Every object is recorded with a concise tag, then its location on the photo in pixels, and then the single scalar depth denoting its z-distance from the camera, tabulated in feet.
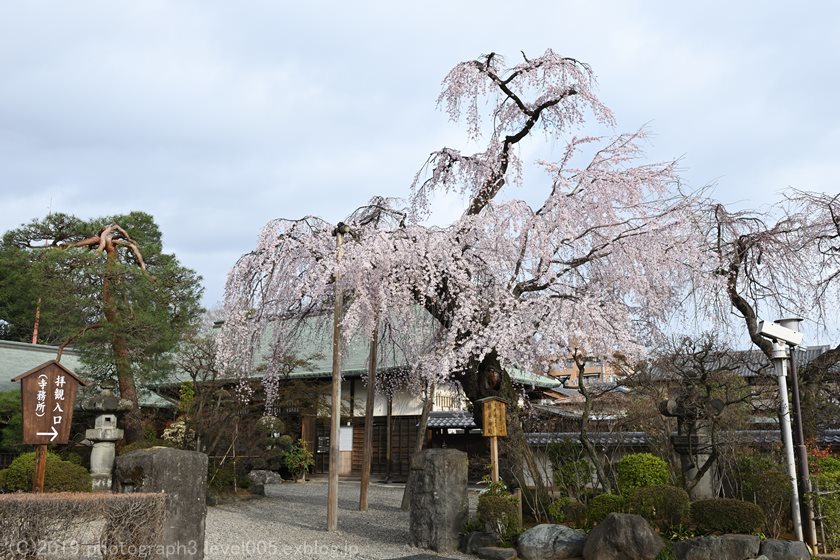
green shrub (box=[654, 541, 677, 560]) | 27.01
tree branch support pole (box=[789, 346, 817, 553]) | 28.76
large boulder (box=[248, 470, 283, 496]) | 52.65
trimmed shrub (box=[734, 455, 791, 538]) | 29.50
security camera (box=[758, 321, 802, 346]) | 29.81
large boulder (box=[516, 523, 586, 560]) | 28.84
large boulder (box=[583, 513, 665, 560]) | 26.73
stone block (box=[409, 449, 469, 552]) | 31.42
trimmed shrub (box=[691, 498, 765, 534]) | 27.37
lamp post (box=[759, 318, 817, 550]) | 28.91
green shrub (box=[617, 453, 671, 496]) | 33.14
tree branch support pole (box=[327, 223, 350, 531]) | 35.81
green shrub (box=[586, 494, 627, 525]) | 30.58
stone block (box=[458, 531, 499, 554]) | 30.58
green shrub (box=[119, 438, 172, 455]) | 47.91
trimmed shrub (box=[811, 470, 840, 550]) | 28.84
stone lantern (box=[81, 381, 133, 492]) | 46.83
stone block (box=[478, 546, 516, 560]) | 29.07
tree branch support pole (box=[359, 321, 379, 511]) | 44.78
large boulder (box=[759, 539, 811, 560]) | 26.40
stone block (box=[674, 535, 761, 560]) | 25.93
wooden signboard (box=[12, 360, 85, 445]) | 32.42
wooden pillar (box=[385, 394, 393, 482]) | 68.64
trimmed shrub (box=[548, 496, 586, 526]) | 32.58
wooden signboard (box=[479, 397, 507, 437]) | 33.50
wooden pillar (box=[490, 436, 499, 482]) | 32.50
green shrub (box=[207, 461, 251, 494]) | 48.93
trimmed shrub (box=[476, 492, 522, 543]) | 30.63
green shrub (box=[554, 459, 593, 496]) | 35.86
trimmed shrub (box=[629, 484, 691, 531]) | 29.08
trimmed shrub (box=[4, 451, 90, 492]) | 39.24
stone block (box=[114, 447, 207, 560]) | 24.84
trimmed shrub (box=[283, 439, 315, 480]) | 68.69
